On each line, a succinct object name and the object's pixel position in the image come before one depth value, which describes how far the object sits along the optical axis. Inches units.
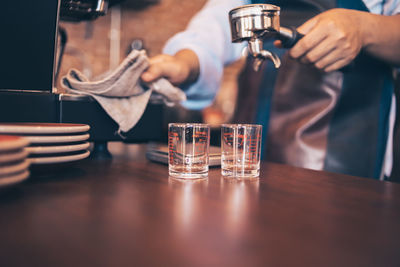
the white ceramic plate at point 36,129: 17.1
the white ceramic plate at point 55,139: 17.5
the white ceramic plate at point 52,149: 17.5
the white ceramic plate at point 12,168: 13.3
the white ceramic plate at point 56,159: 17.8
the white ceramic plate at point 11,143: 13.1
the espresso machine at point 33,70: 23.3
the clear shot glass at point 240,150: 21.2
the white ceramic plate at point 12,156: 13.3
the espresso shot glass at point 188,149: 20.6
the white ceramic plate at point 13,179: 13.3
